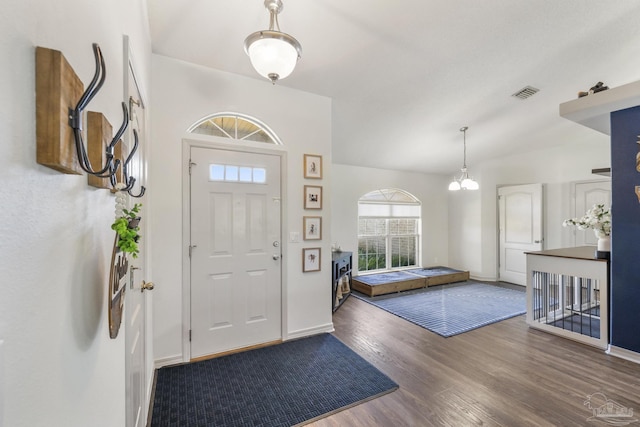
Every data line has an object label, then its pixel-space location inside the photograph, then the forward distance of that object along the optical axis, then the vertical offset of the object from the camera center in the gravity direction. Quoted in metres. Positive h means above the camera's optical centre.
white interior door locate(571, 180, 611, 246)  4.65 +0.27
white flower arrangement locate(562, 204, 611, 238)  2.98 -0.07
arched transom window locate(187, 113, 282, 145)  2.73 +0.89
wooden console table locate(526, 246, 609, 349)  2.87 -0.97
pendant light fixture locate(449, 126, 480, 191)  4.36 +0.50
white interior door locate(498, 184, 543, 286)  5.33 -0.25
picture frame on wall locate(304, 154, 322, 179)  3.11 +0.55
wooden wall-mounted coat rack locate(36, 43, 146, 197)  0.47 +0.18
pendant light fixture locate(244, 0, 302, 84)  1.54 +0.93
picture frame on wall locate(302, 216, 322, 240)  3.12 -0.15
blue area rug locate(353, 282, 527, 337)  3.55 -1.41
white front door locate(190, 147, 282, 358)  2.65 -0.36
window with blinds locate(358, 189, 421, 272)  5.74 -0.35
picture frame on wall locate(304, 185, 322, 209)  3.11 +0.20
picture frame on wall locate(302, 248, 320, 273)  3.12 -0.52
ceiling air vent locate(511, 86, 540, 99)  3.54 +1.62
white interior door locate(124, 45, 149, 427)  1.31 -0.52
